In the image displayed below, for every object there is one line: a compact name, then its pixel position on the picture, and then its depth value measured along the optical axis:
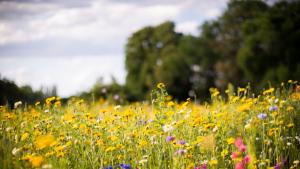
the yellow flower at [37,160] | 2.48
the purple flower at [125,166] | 3.65
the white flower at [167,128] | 4.00
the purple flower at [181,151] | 3.69
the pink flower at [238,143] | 3.23
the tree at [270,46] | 29.98
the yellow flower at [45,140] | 2.41
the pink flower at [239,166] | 3.32
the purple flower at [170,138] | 3.85
